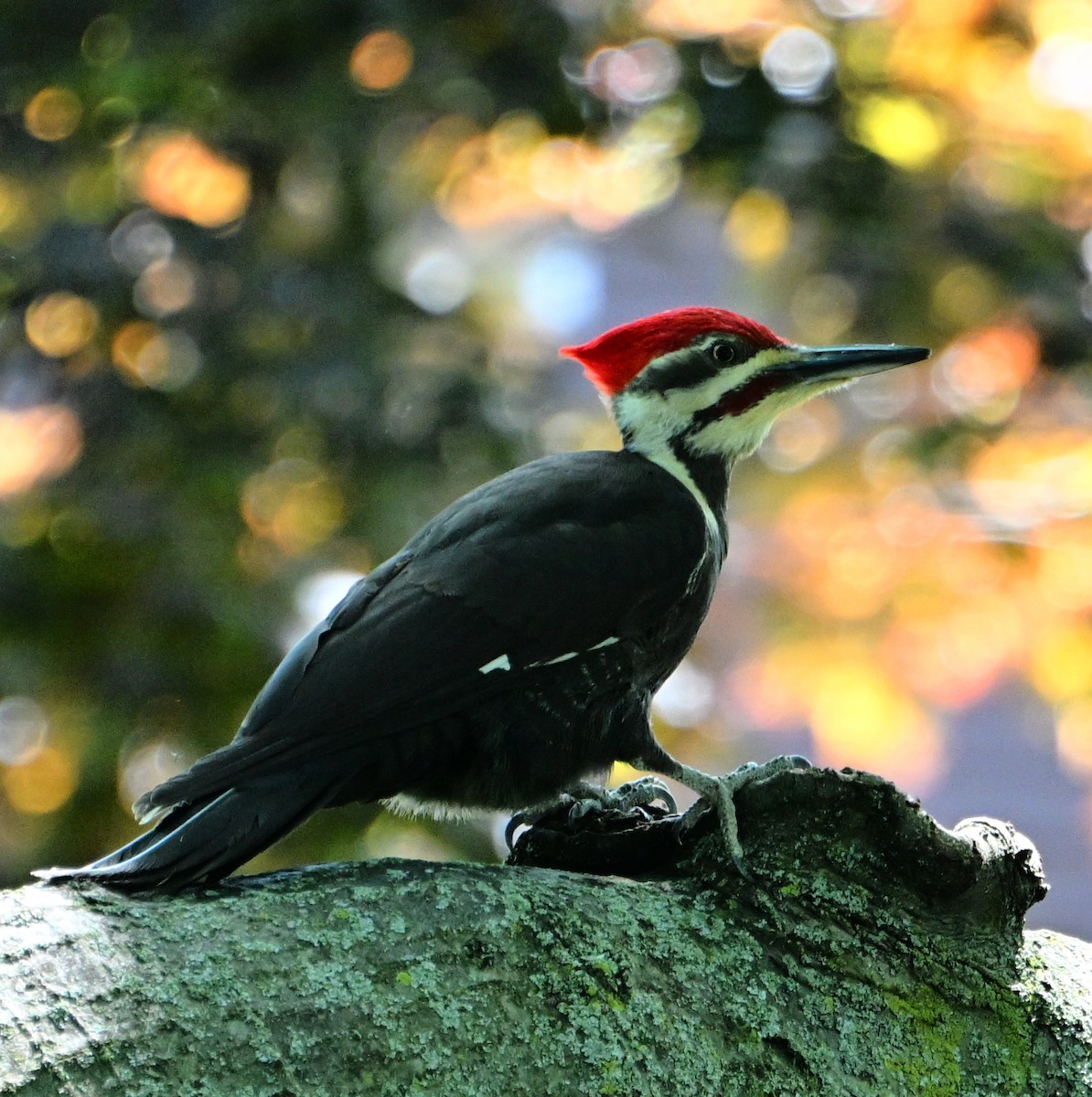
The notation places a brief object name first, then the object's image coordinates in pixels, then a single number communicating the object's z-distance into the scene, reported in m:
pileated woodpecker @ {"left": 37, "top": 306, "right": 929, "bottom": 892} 8.37
